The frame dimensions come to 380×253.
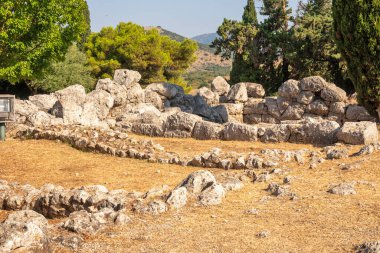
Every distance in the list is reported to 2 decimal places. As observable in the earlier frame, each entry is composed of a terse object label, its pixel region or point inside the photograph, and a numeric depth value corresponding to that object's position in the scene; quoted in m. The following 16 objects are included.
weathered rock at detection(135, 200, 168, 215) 9.88
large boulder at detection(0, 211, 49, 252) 7.13
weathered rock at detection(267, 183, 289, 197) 11.10
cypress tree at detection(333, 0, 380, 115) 21.78
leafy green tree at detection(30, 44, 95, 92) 41.47
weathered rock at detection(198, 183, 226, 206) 10.45
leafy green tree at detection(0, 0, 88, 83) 19.00
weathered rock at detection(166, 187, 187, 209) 10.20
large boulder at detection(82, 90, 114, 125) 28.02
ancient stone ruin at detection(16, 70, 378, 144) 22.03
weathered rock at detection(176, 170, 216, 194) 11.10
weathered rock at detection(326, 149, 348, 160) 15.22
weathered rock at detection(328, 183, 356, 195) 10.85
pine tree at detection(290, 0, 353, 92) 37.12
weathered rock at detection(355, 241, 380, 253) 7.24
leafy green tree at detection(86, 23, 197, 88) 47.19
